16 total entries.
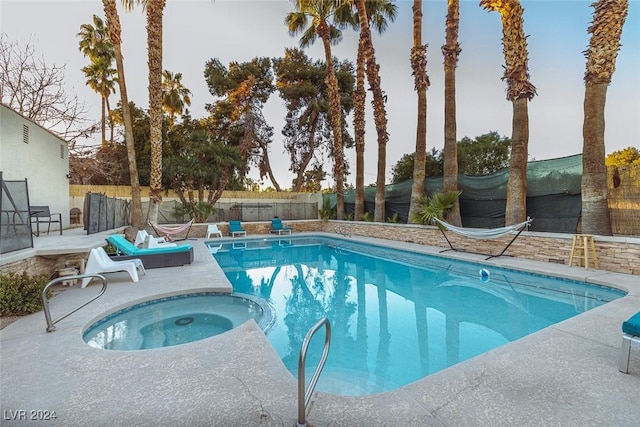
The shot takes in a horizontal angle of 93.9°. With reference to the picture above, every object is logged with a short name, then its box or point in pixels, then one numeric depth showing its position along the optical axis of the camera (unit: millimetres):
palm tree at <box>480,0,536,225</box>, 7590
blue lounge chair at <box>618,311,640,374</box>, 2268
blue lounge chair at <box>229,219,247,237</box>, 13660
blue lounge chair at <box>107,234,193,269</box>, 6055
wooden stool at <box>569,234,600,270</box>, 6078
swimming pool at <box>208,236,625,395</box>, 3387
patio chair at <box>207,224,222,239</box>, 12870
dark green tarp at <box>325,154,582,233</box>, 7234
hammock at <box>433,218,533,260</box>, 7023
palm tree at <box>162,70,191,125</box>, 21031
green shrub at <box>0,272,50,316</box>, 3600
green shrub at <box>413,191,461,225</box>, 9461
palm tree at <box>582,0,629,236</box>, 6145
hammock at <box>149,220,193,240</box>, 10352
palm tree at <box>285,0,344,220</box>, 14078
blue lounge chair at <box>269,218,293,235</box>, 14763
